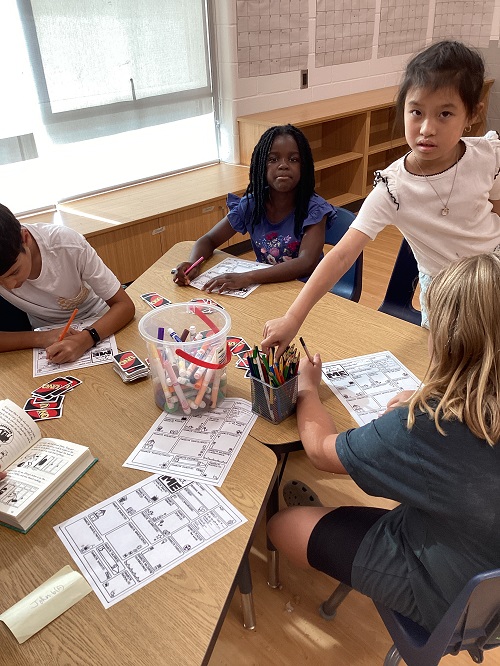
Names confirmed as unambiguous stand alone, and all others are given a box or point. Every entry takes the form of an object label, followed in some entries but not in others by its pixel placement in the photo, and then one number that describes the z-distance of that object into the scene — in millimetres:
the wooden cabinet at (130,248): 2924
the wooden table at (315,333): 1155
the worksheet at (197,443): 1044
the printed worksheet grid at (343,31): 4078
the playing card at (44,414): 1212
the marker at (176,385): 1149
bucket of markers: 1143
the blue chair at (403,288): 1982
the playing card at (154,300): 1702
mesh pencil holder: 1118
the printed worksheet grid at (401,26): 4590
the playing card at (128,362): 1343
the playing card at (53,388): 1293
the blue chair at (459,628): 788
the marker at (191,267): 1842
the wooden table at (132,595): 751
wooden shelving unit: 3824
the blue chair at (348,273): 2076
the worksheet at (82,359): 1396
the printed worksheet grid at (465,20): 5141
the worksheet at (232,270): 1756
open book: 940
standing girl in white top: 1320
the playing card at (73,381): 1322
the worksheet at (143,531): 851
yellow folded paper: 780
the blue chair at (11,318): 1742
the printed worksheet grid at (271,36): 3586
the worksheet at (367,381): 1194
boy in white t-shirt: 1429
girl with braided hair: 2094
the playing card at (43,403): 1245
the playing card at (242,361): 1355
